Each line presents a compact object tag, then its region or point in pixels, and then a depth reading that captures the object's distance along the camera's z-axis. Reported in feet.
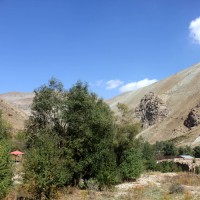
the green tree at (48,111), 65.99
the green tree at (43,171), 51.96
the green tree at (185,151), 170.43
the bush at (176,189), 62.33
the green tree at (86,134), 66.21
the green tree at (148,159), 118.99
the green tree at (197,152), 167.06
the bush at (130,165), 84.51
